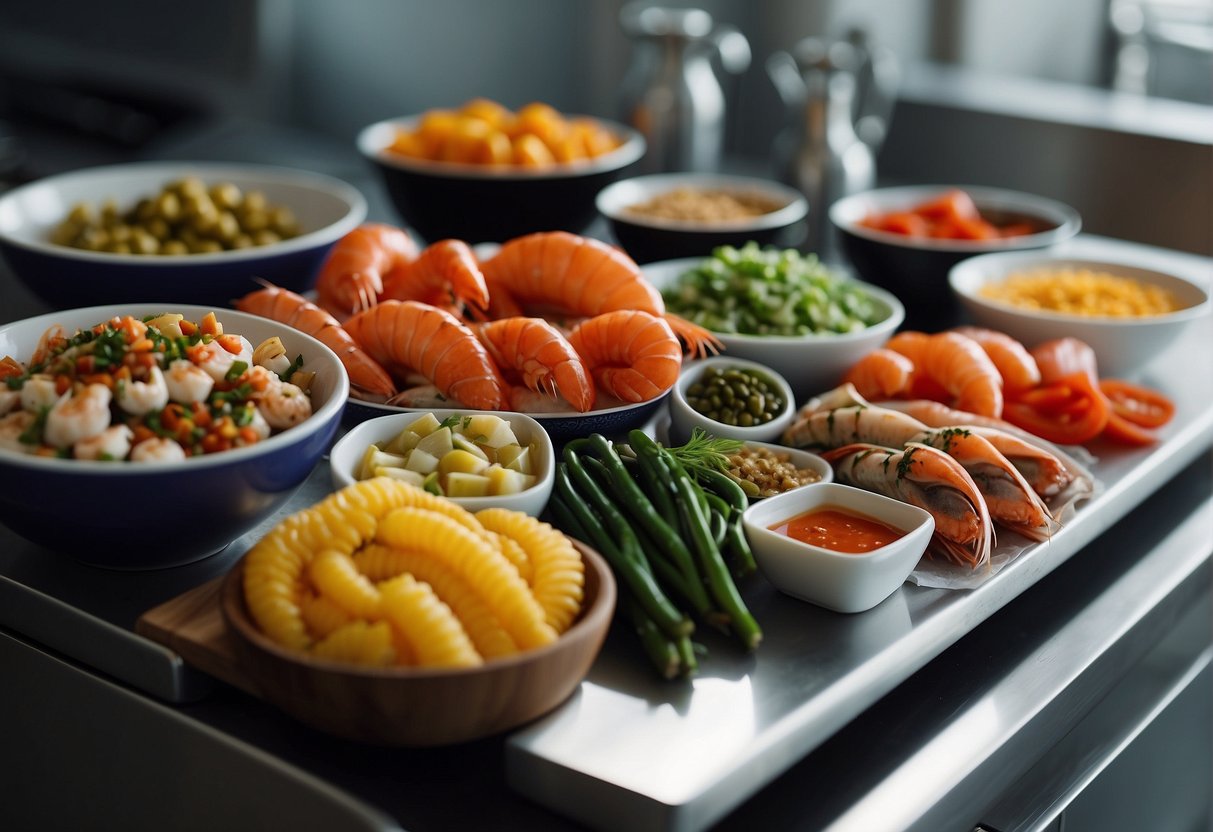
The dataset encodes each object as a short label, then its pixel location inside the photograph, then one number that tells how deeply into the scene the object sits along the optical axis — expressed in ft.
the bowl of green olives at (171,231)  5.28
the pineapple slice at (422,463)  3.90
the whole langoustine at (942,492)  3.99
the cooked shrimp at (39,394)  3.58
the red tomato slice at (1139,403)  5.19
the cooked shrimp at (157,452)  3.41
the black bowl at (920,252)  6.23
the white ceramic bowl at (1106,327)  5.47
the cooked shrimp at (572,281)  5.01
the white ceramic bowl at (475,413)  3.73
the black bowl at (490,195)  6.48
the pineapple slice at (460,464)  3.88
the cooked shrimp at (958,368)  4.91
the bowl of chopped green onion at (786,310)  5.15
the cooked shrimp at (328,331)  4.59
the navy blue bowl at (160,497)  3.40
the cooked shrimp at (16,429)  3.47
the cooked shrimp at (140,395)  3.51
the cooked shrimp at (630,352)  4.59
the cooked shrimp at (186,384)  3.59
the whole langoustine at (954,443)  4.18
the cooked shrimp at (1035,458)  4.37
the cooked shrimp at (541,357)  4.48
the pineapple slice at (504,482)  3.79
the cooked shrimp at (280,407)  3.73
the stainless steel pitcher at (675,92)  7.88
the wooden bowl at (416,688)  2.96
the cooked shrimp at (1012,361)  5.14
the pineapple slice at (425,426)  4.14
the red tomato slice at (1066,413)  4.94
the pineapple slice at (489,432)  4.08
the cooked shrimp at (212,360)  3.76
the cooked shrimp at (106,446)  3.40
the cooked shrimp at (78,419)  3.41
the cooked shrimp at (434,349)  4.50
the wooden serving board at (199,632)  3.35
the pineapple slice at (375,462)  3.91
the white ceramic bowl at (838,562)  3.68
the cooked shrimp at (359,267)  5.25
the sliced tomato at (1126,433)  4.99
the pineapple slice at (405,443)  4.09
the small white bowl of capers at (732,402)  4.58
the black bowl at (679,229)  6.24
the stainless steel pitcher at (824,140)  7.30
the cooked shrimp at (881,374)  5.04
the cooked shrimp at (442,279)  5.04
